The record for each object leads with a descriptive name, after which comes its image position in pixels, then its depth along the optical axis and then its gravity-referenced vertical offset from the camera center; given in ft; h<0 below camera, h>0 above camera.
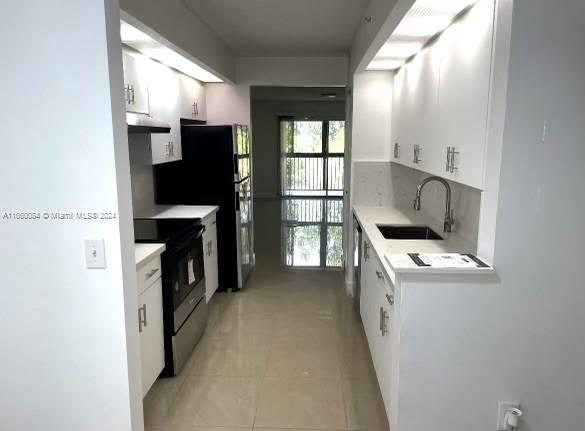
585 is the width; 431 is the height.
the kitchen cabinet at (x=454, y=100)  6.38 +0.77
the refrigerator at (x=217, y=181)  14.82 -1.22
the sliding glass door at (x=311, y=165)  35.14 -1.75
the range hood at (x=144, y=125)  8.99 +0.41
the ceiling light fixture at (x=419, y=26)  6.89 +2.12
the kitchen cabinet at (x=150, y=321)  8.41 -3.48
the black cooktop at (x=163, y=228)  9.73 -1.99
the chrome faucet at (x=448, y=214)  10.33 -1.63
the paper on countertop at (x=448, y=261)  6.09 -1.63
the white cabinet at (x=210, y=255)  13.67 -3.50
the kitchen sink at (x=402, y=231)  11.66 -2.28
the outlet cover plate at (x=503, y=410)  6.24 -3.68
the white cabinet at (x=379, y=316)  7.55 -3.38
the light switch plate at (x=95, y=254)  5.87 -1.42
